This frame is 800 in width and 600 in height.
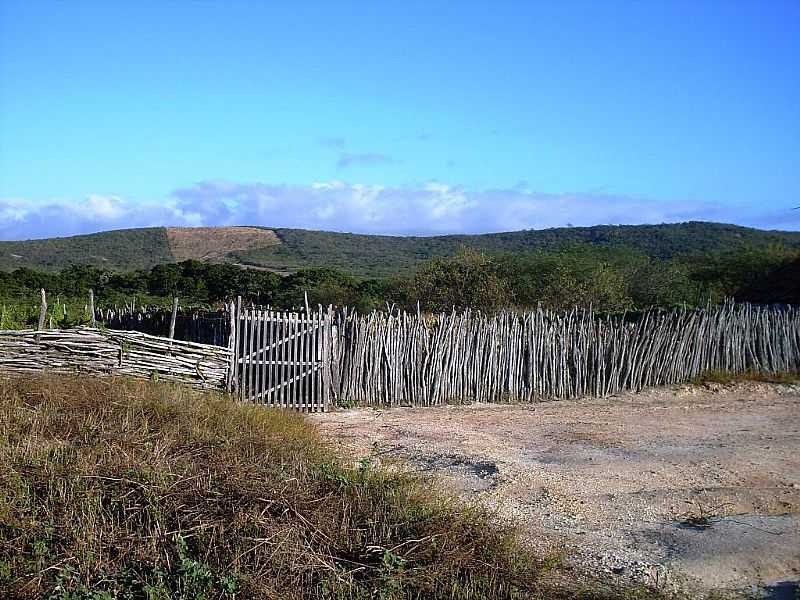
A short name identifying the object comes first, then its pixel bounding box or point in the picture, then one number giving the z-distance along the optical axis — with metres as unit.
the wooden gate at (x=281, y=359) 11.48
